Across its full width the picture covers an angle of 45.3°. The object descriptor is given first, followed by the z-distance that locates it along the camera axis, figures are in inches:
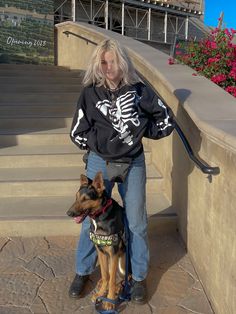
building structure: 796.1
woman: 76.2
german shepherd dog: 71.3
